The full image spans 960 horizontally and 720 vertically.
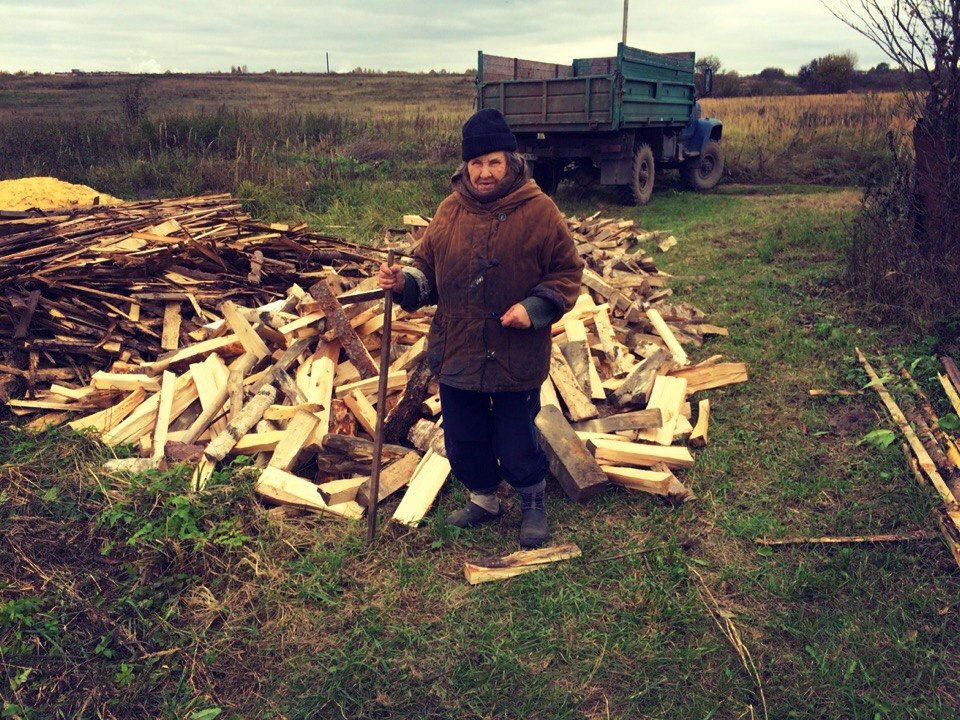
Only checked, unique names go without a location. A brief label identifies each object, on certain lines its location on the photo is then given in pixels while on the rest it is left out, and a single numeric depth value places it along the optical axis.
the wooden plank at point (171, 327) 5.36
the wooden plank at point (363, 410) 4.35
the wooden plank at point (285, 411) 4.35
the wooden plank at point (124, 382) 4.70
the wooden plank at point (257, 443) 4.15
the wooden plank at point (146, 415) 4.34
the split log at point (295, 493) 3.75
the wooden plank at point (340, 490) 3.78
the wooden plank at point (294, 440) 3.99
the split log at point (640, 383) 4.76
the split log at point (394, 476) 3.87
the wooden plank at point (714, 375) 5.31
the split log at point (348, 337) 4.73
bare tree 5.81
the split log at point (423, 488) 3.70
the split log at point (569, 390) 4.60
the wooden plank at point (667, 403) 4.41
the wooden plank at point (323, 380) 4.34
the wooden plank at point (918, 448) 3.56
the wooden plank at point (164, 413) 4.23
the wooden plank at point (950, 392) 4.40
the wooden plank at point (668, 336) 5.60
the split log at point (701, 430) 4.54
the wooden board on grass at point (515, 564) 3.29
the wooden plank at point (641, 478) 3.85
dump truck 11.29
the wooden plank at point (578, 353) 4.87
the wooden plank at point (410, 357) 4.86
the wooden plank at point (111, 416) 4.46
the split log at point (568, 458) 3.83
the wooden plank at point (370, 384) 4.60
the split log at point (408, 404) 4.29
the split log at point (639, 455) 4.13
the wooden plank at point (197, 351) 4.93
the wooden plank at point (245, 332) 4.98
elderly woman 3.00
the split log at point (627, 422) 4.47
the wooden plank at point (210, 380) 4.51
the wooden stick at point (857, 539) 3.49
